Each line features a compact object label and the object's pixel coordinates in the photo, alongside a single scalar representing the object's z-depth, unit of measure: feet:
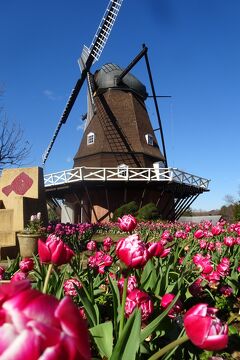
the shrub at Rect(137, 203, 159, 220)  63.93
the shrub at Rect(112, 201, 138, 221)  68.39
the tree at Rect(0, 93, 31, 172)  76.43
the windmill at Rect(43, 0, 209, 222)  76.54
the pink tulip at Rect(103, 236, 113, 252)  12.47
